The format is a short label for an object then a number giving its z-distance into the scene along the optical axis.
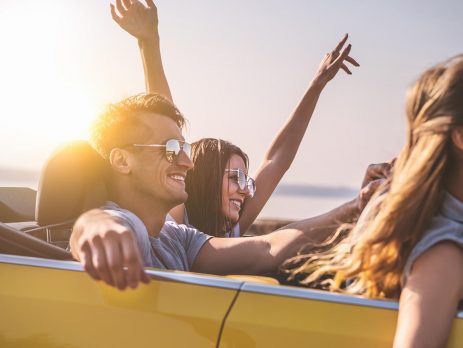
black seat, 2.59
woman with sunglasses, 3.75
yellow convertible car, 1.76
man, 2.71
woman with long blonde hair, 1.60
